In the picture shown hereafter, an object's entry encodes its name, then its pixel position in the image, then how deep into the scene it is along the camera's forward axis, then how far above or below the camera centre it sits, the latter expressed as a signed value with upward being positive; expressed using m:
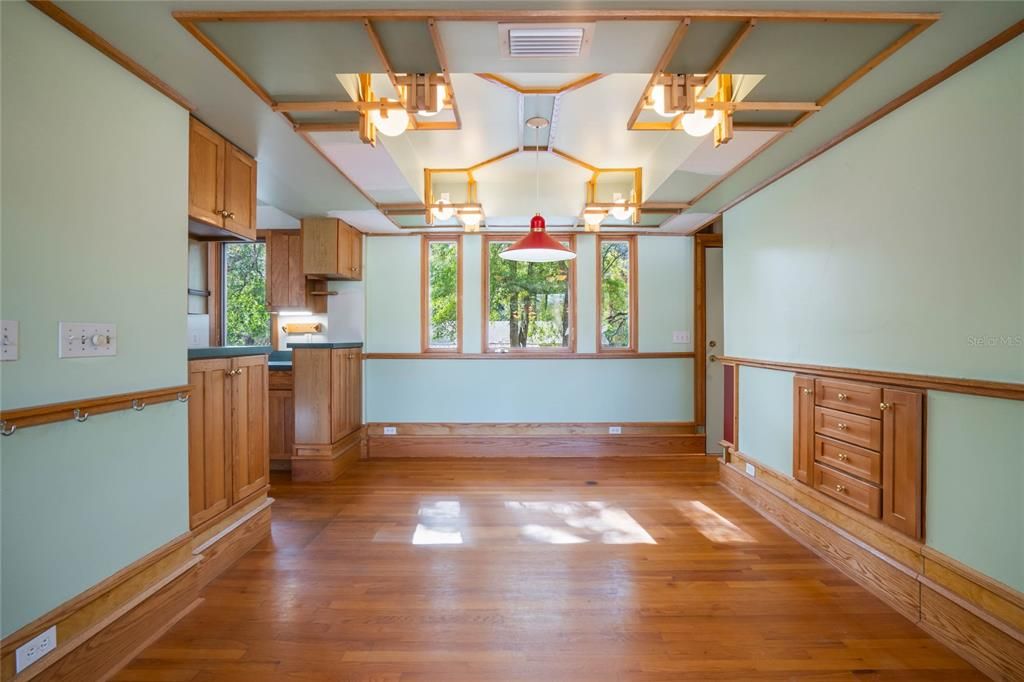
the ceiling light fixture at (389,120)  2.01 +0.98
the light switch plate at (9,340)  1.40 -0.01
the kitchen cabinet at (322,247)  4.20 +0.85
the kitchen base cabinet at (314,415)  3.97 -0.67
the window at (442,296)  4.88 +0.45
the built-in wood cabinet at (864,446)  2.10 -0.57
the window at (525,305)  4.88 +0.36
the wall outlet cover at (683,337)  4.86 +0.02
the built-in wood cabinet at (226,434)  2.30 -0.54
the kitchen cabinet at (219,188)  2.31 +0.83
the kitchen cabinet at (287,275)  4.66 +0.65
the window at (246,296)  5.01 +0.46
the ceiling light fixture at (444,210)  3.67 +1.04
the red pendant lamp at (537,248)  2.71 +0.54
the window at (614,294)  4.90 +0.48
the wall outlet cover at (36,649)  1.43 -1.00
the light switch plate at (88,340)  1.60 -0.01
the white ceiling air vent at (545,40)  1.67 +1.13
